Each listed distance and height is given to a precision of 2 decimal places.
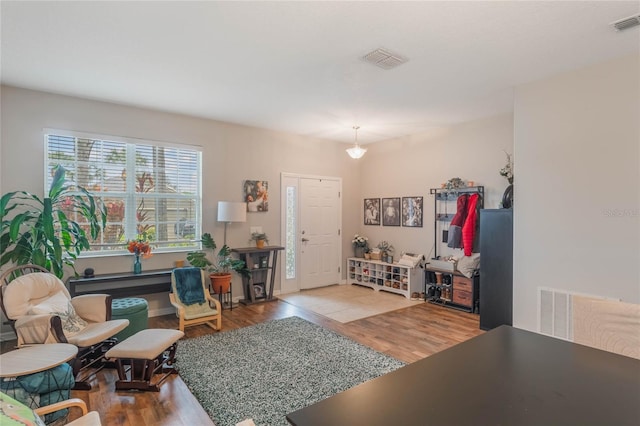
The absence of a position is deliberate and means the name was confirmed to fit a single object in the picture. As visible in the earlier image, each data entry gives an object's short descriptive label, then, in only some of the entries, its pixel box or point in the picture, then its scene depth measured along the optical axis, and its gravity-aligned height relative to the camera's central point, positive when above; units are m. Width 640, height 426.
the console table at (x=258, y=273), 5.30 -0.95
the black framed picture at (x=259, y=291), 5.46 -1.24
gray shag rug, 2.49 -1.39
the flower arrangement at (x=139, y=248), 4.27 -0.43
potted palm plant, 3.45 -0.15
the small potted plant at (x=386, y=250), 6.20 -0.67
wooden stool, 2.66 -1.13
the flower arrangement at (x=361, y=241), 6.85 -0.53
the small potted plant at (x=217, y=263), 4.62 -0.69
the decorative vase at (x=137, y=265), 4.32 -0.66
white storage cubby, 5.70 -1.11
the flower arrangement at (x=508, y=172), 4.36 +0.57
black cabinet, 3.94 -0.62
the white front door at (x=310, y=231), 6.11 -0.31
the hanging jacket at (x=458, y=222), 5.12 -0.10
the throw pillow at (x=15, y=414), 1.11 -0.69
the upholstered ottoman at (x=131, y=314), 3.49 -1.04
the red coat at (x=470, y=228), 4.97 -0.19
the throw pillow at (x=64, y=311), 2.81 -0.84
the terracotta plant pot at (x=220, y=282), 4.75 -0.95
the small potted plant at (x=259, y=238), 5.51 -0.39
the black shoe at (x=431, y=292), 5.43 -1.23
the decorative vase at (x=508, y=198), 4.07 +0.21
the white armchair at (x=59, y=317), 2.62 -0.87
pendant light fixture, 5.01 +0.93
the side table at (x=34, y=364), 2.12 -0.97
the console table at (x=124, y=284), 3.88 -0.86
